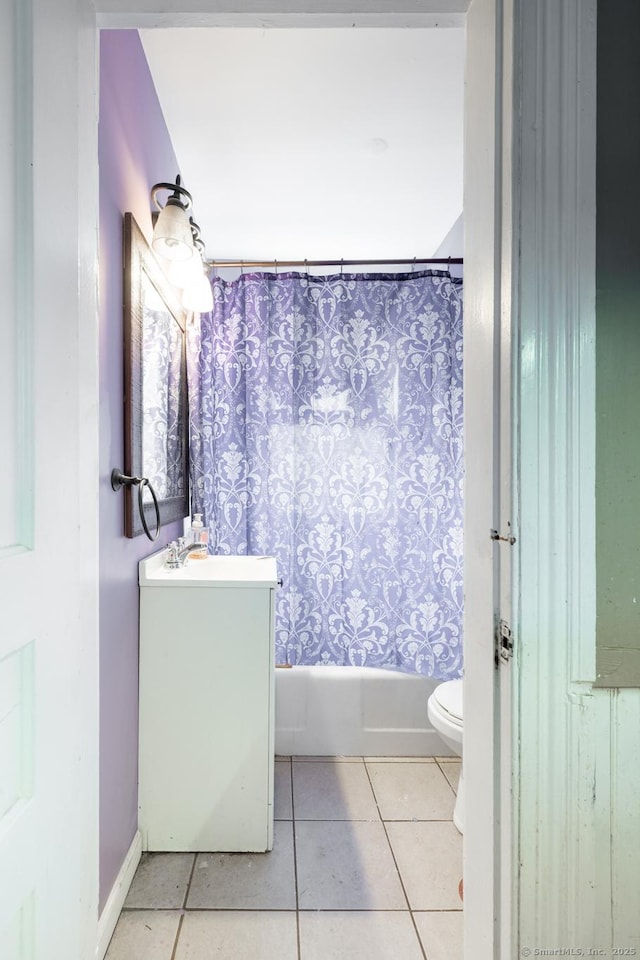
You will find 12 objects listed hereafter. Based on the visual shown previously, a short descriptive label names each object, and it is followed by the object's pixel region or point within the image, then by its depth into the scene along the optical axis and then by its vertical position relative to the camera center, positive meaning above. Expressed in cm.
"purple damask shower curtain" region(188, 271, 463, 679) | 231 +10
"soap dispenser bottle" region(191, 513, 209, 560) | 215 -23
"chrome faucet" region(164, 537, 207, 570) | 182 -28
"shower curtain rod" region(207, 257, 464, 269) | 233 +99
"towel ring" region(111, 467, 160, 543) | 135 -1
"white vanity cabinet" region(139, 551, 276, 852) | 163 -74
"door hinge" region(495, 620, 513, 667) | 70 -23
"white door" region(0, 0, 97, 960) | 56 -2
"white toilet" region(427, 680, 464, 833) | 169 -80
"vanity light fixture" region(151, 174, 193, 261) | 152 +74
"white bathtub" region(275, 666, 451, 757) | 226 -104
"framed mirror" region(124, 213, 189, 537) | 145 +32
